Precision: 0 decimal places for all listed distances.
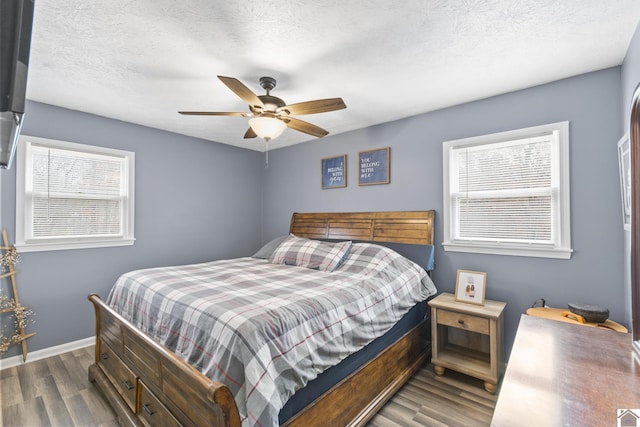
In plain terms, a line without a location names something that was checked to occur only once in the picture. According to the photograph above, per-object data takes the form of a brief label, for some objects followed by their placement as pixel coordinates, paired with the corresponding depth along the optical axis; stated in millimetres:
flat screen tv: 361
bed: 1388
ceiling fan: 2185
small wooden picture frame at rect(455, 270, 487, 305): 2635
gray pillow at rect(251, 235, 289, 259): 3699
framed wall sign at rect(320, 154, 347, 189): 3971
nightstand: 2369
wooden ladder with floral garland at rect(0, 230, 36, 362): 2732
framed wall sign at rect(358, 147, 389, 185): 3557
